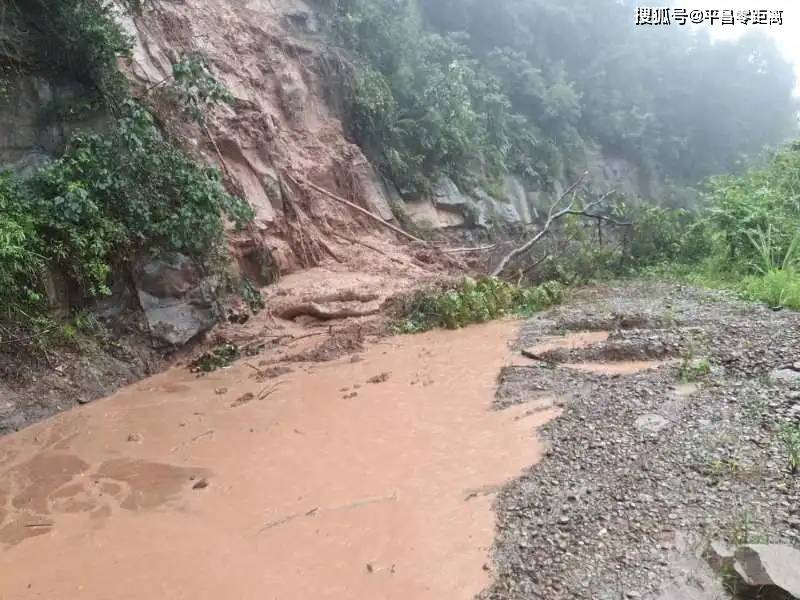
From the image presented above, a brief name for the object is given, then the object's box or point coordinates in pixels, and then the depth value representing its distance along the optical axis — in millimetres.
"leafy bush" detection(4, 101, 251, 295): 6254
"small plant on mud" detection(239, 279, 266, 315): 8594
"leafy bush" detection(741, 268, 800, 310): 7398
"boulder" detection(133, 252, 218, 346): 7281
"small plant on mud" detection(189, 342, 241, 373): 7152
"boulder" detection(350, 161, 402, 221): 13031
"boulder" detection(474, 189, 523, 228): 15715
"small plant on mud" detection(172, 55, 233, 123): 8094
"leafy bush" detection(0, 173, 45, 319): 5598
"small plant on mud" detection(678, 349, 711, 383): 5168
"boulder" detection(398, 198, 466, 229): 14078
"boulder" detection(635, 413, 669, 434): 4230
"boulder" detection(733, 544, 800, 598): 2420
